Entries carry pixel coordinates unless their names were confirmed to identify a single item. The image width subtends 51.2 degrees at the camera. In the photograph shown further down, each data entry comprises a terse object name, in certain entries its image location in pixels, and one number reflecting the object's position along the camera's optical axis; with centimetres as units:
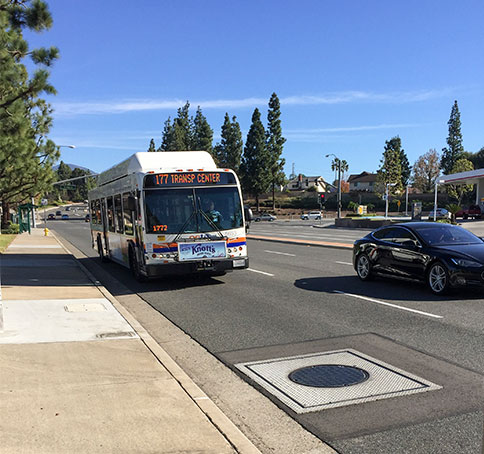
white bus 1133
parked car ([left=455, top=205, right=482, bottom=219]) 5312
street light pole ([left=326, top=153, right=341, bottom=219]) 5719
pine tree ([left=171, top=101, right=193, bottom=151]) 9506
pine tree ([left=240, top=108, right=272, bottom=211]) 9000
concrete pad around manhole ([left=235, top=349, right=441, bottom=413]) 477
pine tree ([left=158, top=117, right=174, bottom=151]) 10156
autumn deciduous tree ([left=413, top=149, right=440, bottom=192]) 10519
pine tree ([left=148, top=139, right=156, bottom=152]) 11956
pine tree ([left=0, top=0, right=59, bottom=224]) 1220
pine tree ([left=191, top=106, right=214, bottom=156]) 9681
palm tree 15431
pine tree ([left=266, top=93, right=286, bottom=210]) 9038
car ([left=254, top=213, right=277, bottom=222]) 8081
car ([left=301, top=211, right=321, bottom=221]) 7731
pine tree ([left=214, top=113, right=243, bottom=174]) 9731
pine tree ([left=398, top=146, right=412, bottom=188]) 11435
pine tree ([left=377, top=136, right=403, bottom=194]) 7688
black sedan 924
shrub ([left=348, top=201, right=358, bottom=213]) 9169
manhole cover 520
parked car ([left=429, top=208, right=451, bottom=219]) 5564
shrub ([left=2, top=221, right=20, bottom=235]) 4254
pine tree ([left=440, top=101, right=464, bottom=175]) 10438
